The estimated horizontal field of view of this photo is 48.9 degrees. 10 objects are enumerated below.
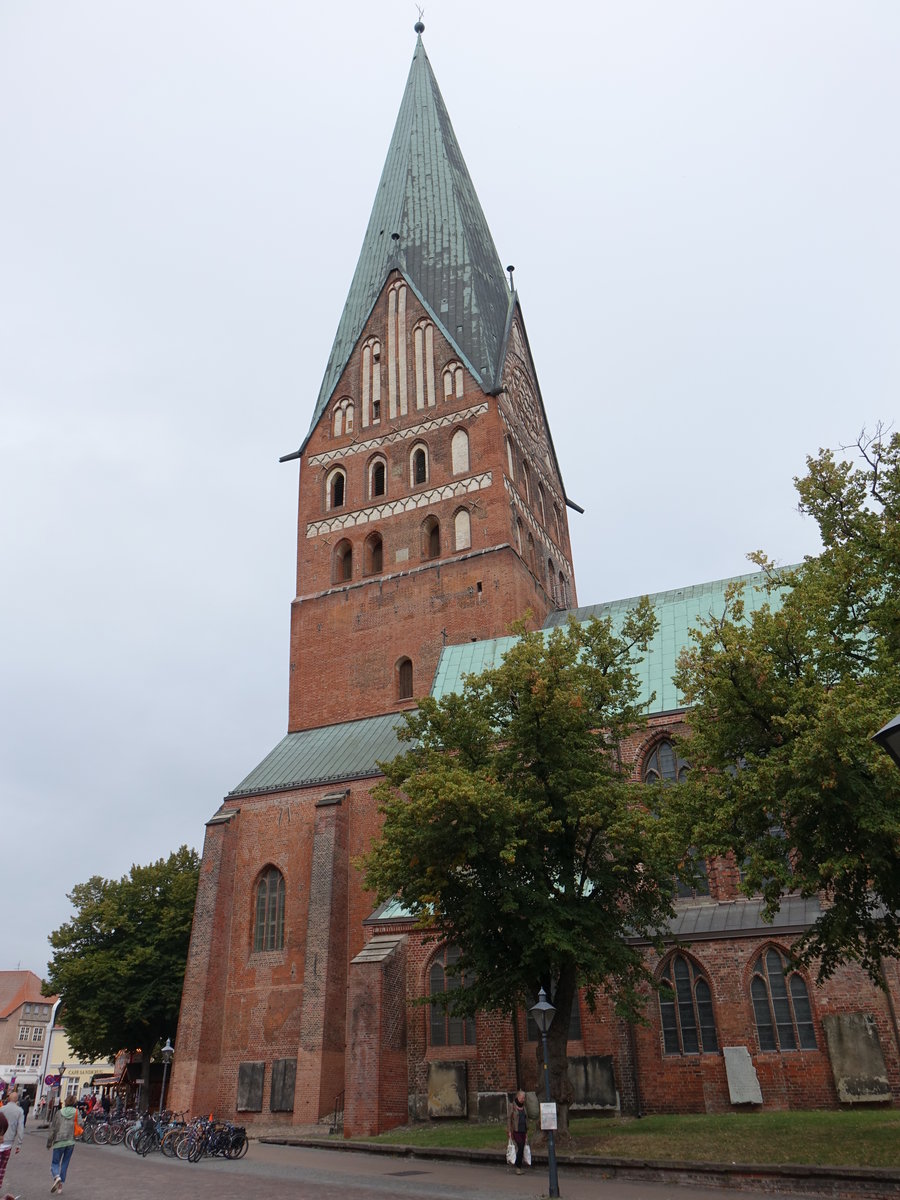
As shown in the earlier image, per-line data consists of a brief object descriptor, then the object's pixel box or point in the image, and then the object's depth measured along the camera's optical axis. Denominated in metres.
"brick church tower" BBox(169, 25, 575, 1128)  27.69
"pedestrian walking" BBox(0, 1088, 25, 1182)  11.76
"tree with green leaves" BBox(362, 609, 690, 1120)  17.66
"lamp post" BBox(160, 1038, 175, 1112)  29.58
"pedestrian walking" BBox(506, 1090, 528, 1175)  16.66
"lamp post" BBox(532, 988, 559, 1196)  15.34
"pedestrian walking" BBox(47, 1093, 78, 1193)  14.40
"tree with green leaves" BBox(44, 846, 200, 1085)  36.38
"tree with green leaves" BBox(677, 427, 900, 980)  14.45
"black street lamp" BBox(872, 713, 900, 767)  6.65
